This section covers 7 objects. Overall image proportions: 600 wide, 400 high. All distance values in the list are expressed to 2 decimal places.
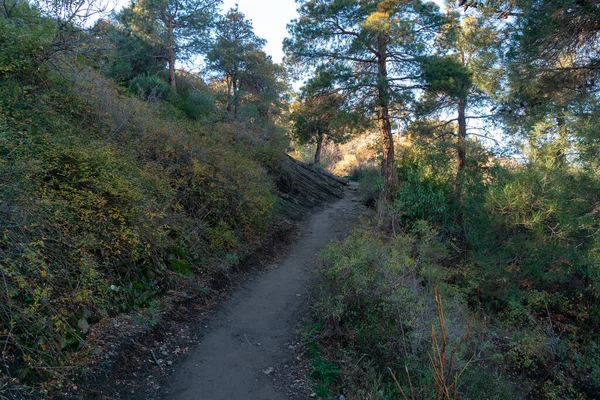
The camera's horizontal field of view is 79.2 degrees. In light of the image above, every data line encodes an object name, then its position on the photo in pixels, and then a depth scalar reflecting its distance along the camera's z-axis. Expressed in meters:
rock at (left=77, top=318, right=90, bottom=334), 4.60
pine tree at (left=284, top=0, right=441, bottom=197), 13.76
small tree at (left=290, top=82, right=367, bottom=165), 14.96
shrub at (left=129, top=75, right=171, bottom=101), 15.60
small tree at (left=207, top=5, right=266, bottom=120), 17.73
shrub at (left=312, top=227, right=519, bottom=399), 5.18
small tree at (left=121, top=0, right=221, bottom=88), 15.83
